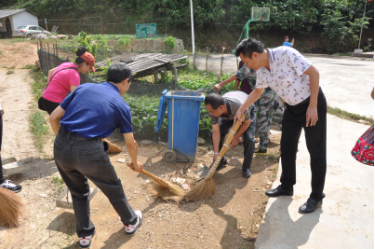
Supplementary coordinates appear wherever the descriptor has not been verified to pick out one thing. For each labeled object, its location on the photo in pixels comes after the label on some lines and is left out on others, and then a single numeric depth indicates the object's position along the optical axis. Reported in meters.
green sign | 16.34
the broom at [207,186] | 3.06
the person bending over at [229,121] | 3.16
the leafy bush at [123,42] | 15.64
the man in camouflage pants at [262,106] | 4.05
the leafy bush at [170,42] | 15.98
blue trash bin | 3.79
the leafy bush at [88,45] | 9.15
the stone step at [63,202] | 2.91
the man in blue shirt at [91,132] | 2.02
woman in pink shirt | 3.44
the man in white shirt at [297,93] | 2.31
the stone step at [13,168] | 3.52
